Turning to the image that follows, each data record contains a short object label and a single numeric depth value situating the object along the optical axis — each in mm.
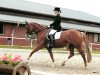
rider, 18859
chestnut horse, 18875
